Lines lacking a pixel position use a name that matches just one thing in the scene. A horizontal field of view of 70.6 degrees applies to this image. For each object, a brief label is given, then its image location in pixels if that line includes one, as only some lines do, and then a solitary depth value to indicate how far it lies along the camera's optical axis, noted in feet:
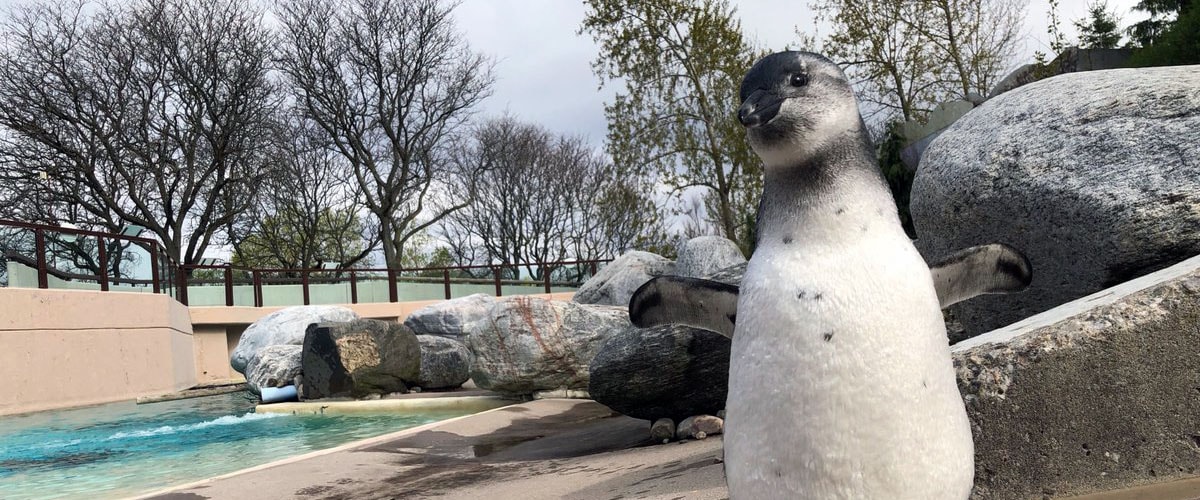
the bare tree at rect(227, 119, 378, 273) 96.94
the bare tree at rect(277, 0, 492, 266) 86.99
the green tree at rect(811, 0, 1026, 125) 66.85
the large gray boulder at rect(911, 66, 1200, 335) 13.04
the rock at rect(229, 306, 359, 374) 51.26
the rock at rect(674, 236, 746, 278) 45.16
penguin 5.27
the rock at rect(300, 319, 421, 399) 37.60
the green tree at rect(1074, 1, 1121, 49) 63.98
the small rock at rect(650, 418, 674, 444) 19.94
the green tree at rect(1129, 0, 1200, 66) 42.56
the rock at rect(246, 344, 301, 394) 40.34
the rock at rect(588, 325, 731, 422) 19.97
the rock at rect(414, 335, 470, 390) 40.91
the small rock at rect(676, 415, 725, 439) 19.48
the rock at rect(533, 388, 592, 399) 31.40
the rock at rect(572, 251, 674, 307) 43.57
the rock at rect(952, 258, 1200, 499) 9.16
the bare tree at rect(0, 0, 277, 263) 70.64
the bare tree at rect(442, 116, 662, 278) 110.52
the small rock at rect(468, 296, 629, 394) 30.50
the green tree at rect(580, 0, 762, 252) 69.00
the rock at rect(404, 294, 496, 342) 52.21
